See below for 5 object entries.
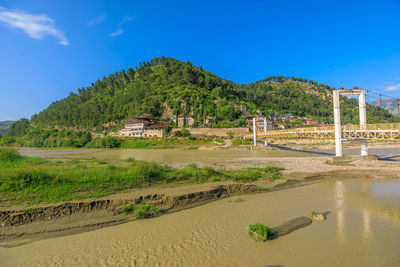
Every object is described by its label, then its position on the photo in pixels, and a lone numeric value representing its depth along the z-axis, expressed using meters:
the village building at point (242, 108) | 86.62
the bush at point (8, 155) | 15.23
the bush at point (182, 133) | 65.88
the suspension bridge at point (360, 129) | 19.00
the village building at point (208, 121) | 76.79
